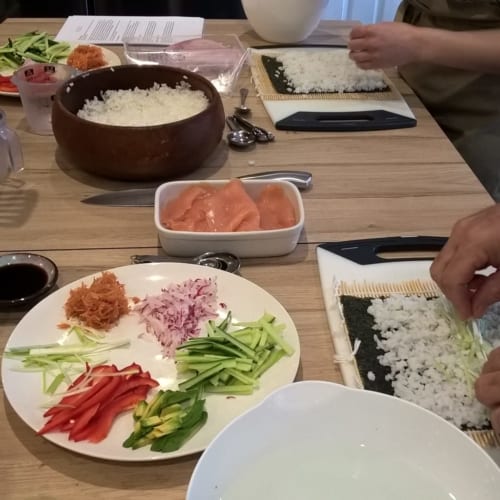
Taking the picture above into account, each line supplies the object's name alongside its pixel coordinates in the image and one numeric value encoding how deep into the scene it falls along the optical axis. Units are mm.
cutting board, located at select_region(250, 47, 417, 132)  1550
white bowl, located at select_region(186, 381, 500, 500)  689
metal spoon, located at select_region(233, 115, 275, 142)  1489
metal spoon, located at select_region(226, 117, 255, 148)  1460
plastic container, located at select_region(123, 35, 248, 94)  1775
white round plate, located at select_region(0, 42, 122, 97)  1770
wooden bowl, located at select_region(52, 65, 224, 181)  1229
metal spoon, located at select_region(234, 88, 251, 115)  1596
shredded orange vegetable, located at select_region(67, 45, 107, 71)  1706
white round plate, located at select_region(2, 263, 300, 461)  778
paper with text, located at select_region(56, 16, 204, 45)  1965
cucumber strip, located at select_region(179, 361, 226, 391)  838
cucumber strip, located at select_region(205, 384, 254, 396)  848
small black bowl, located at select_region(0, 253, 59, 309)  994
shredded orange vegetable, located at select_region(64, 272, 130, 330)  946
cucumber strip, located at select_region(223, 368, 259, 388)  855
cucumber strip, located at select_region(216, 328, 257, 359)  878
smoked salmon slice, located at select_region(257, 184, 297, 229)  1149
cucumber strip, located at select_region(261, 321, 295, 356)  896
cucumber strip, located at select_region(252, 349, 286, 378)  872
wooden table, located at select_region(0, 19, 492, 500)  774
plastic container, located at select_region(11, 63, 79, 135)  1452
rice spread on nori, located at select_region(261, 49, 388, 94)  1676
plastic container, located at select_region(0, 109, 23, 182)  1264
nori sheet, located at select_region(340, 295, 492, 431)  875
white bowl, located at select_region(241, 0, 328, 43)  1886
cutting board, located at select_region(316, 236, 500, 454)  986
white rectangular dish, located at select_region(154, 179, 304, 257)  1081
